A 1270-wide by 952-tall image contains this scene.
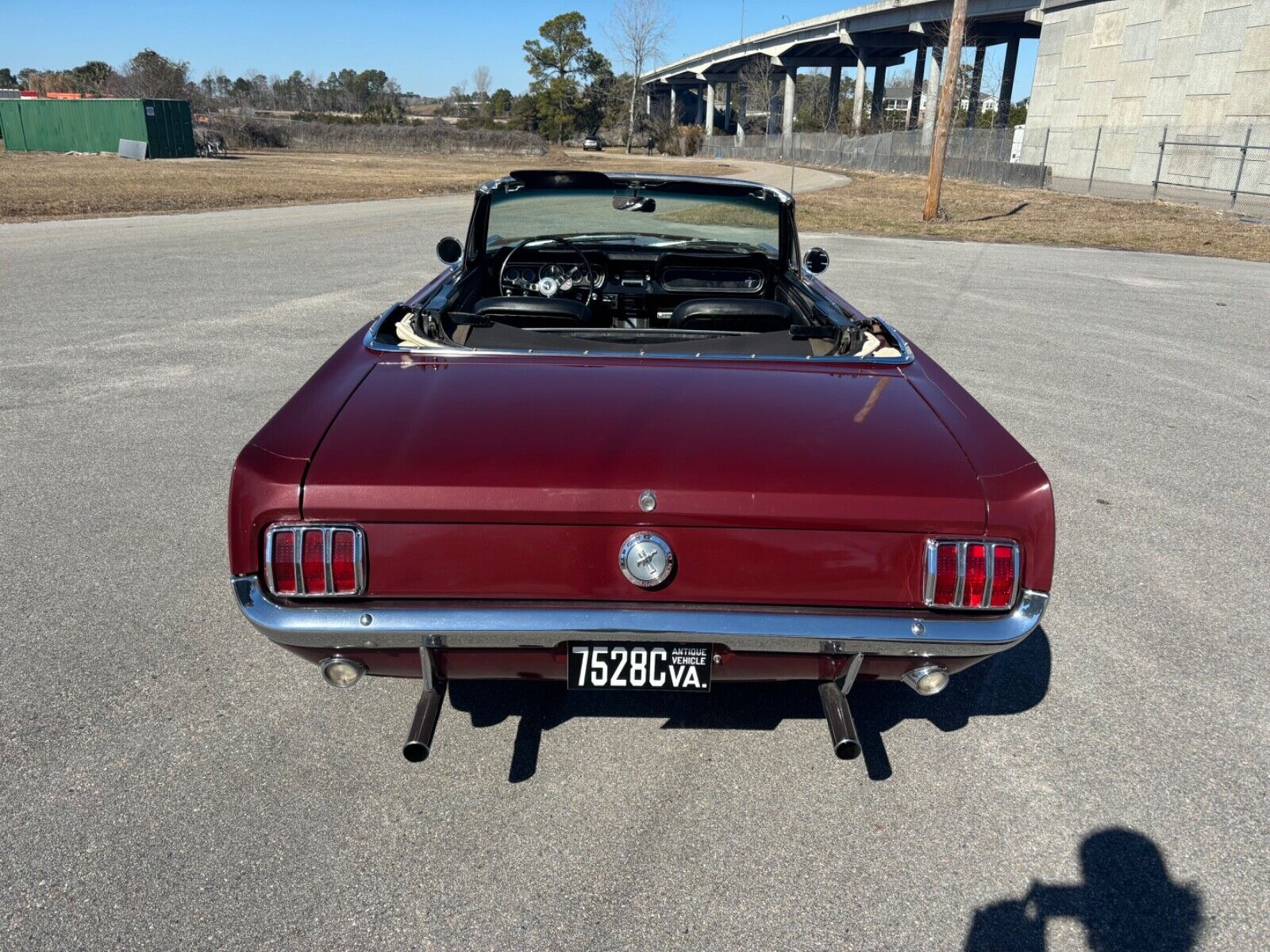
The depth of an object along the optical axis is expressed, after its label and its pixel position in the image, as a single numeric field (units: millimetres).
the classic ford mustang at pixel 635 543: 2047
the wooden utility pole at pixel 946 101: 17453
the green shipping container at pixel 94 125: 39062
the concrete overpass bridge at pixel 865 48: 43500
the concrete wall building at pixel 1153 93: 25266
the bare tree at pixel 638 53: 62031
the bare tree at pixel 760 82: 65562
